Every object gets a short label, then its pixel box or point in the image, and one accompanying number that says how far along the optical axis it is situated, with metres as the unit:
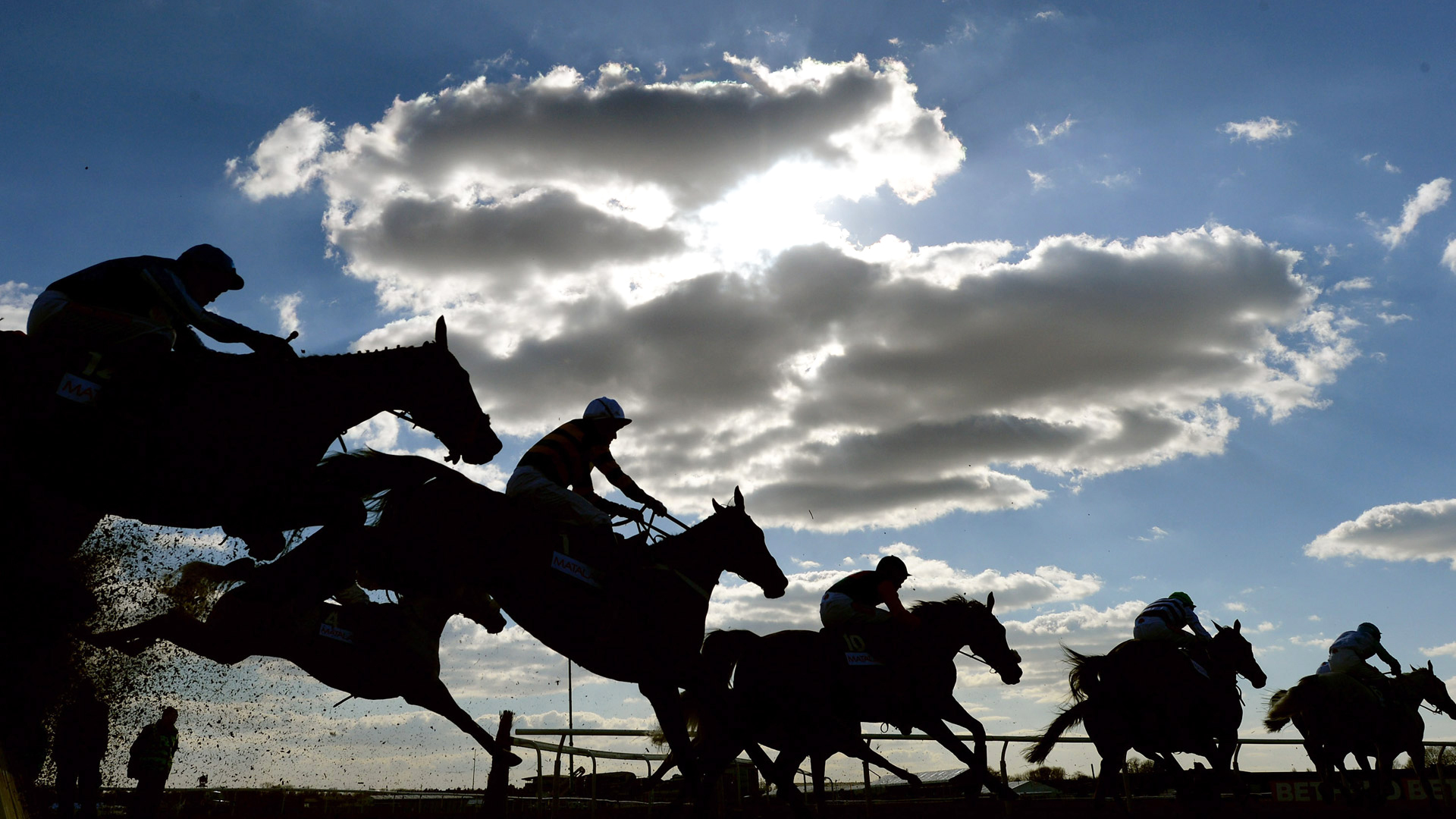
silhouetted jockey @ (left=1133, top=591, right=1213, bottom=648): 12.33
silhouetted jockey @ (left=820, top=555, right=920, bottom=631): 11.52
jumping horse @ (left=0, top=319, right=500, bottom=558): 5.10
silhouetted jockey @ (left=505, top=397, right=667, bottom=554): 7.62
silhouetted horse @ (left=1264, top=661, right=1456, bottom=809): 15.44
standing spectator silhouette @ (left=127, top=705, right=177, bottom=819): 8.91
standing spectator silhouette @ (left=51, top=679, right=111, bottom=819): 6.34
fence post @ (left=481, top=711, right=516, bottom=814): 9.16
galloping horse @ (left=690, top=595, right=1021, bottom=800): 11.01
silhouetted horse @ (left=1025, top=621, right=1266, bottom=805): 11.61
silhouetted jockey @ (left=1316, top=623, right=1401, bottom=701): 15.99
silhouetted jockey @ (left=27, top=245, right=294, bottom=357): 5.31
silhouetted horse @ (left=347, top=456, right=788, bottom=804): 6.89
